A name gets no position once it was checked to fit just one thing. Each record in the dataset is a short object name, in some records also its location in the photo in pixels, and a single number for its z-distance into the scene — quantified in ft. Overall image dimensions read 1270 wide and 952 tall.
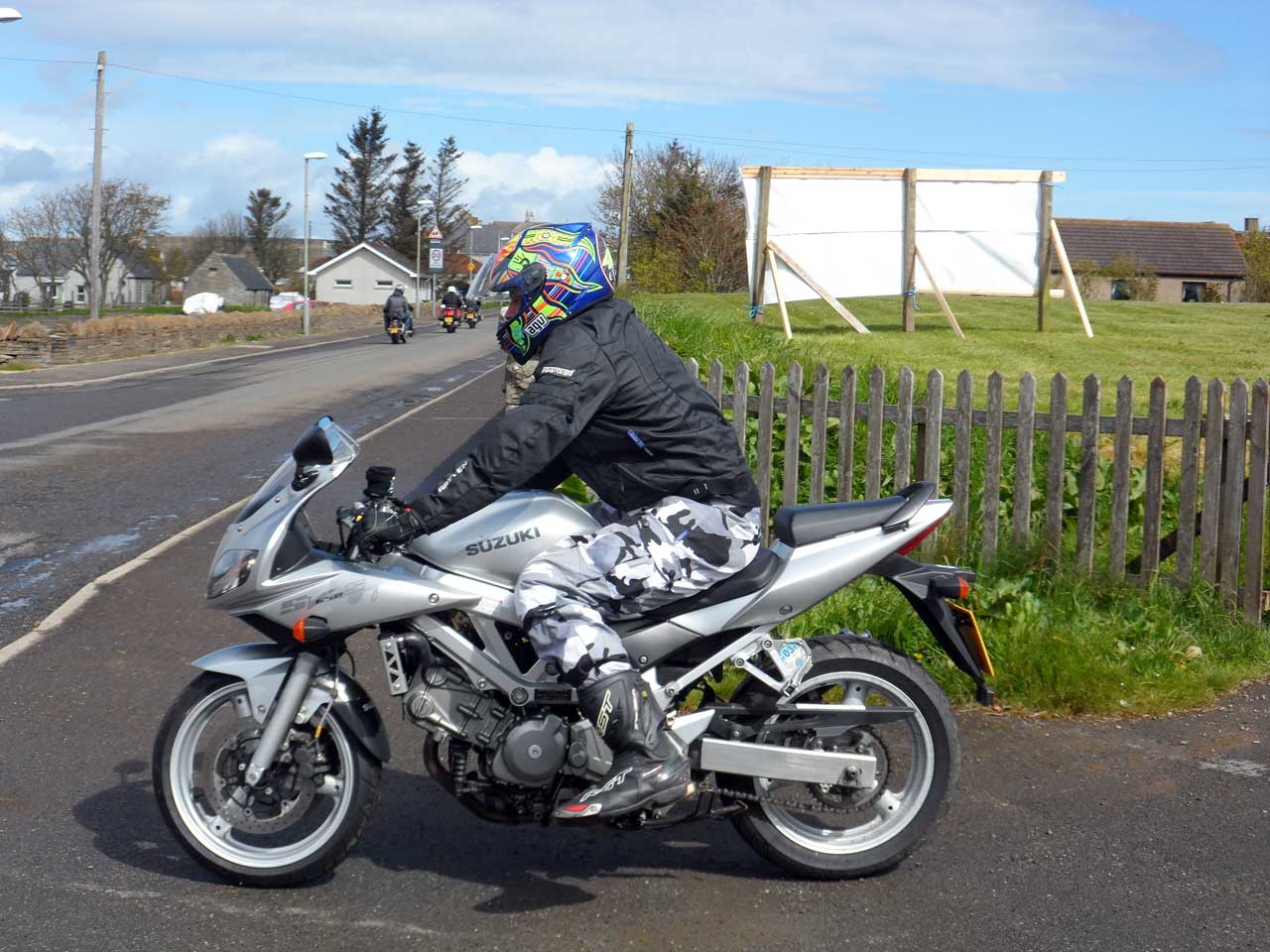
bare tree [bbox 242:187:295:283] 431.84
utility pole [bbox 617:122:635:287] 144.87
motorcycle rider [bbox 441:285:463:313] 180.15
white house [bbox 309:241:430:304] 371.56
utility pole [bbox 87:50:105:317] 126.72
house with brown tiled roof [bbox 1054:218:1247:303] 238.48
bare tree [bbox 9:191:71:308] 288.75
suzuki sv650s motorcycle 13.37
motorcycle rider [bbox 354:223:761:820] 13.08
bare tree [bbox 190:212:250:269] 454.40
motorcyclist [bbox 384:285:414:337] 155.30
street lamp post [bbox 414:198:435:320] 373.65
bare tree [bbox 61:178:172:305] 280.92
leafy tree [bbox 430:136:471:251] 404.36
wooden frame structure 61.46
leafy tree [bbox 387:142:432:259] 394.93
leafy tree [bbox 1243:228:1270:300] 160.04
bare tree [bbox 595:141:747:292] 134.41
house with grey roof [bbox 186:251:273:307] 393.50
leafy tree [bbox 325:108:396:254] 388.98
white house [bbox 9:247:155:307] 325.83
